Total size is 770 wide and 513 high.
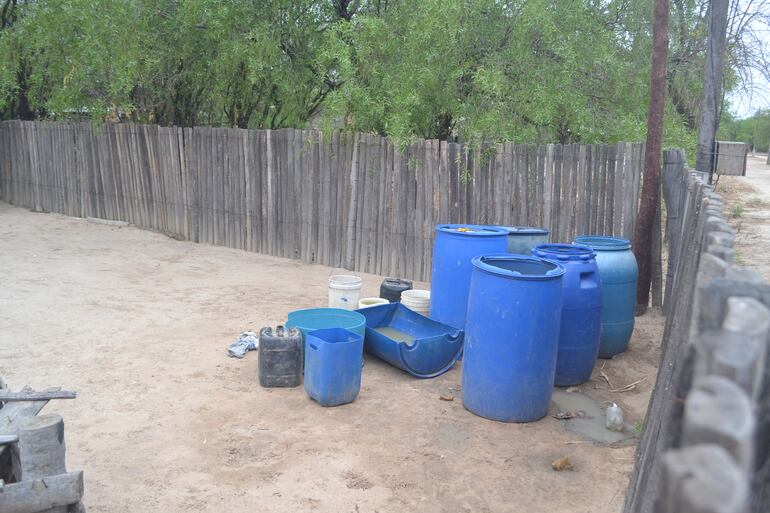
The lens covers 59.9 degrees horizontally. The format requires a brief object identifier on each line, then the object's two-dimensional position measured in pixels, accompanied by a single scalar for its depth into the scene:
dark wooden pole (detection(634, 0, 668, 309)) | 6.77
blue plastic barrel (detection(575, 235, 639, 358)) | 5.82
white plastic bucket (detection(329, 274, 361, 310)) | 6.36
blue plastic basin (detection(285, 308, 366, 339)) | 5.74
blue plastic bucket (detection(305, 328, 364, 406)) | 4.75
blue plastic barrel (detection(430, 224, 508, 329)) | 5.77
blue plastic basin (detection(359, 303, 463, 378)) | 5.42
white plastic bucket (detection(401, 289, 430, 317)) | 6.48
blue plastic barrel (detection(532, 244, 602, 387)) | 5.15
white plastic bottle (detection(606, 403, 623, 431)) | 4.68
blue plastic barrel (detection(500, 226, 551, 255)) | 6.37
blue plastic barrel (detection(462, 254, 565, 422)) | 4.48
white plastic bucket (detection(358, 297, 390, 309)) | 6.53
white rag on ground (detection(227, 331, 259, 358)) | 5.84
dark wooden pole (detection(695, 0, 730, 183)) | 6.79
